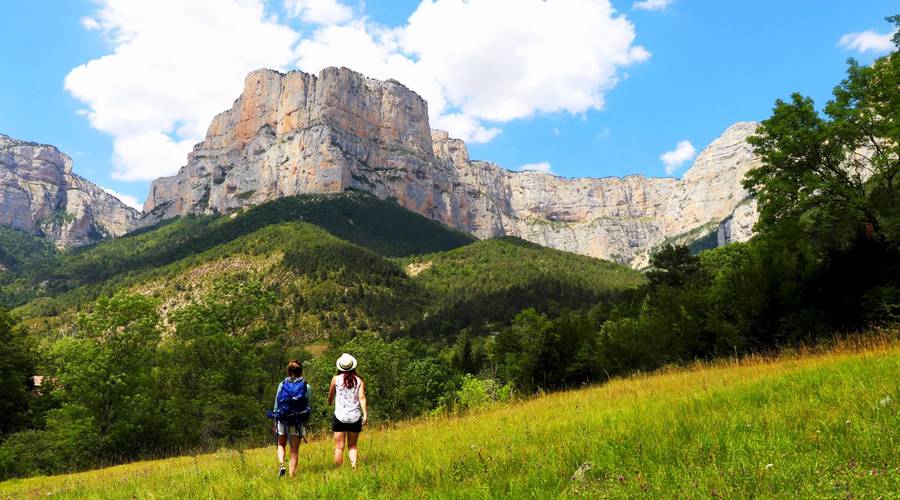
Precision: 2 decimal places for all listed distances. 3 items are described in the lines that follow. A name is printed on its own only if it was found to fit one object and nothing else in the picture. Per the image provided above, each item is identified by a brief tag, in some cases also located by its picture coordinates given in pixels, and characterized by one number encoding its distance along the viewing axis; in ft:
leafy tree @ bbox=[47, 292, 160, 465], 85.87
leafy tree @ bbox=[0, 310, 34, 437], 104.94
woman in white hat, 25.59
